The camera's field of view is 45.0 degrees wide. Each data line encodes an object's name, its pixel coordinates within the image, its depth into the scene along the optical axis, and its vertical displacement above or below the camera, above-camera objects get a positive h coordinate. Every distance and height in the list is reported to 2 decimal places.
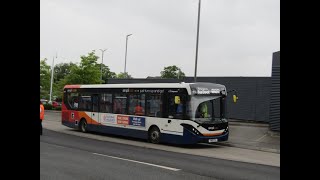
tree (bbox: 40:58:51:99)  60.84 +1.98
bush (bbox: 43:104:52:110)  44.75 -1.93
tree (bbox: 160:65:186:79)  103.25 +5.55
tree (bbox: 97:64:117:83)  109.12 +5.42
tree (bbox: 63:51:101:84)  47.22 +2.34
